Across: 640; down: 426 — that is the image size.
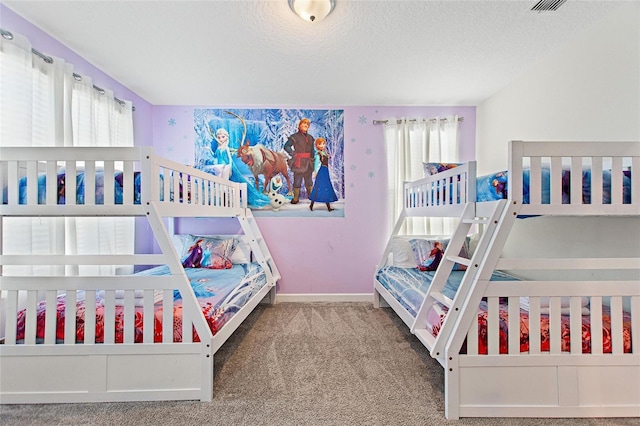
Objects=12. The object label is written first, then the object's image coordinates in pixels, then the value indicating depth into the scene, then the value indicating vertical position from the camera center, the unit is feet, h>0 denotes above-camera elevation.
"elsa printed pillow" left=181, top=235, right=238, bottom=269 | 9.59 -1.26
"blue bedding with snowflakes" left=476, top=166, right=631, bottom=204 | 4.76 +0.39
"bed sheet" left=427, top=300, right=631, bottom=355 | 4.84 -1.95
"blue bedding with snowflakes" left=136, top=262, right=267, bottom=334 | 5.92 -1.79
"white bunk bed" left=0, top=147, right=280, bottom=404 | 5.03 -1.77
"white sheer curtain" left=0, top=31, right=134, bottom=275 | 6.00 +2.01
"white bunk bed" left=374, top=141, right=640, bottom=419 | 4.67 -1.98
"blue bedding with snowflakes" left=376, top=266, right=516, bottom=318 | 6.88 -1.86
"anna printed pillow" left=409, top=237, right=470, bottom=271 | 9.43 -1.27
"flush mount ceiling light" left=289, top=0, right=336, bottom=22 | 5.67 +3.82
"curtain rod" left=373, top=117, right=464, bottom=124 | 10.97 +3.24
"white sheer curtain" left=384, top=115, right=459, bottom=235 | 10.90 +2.15
